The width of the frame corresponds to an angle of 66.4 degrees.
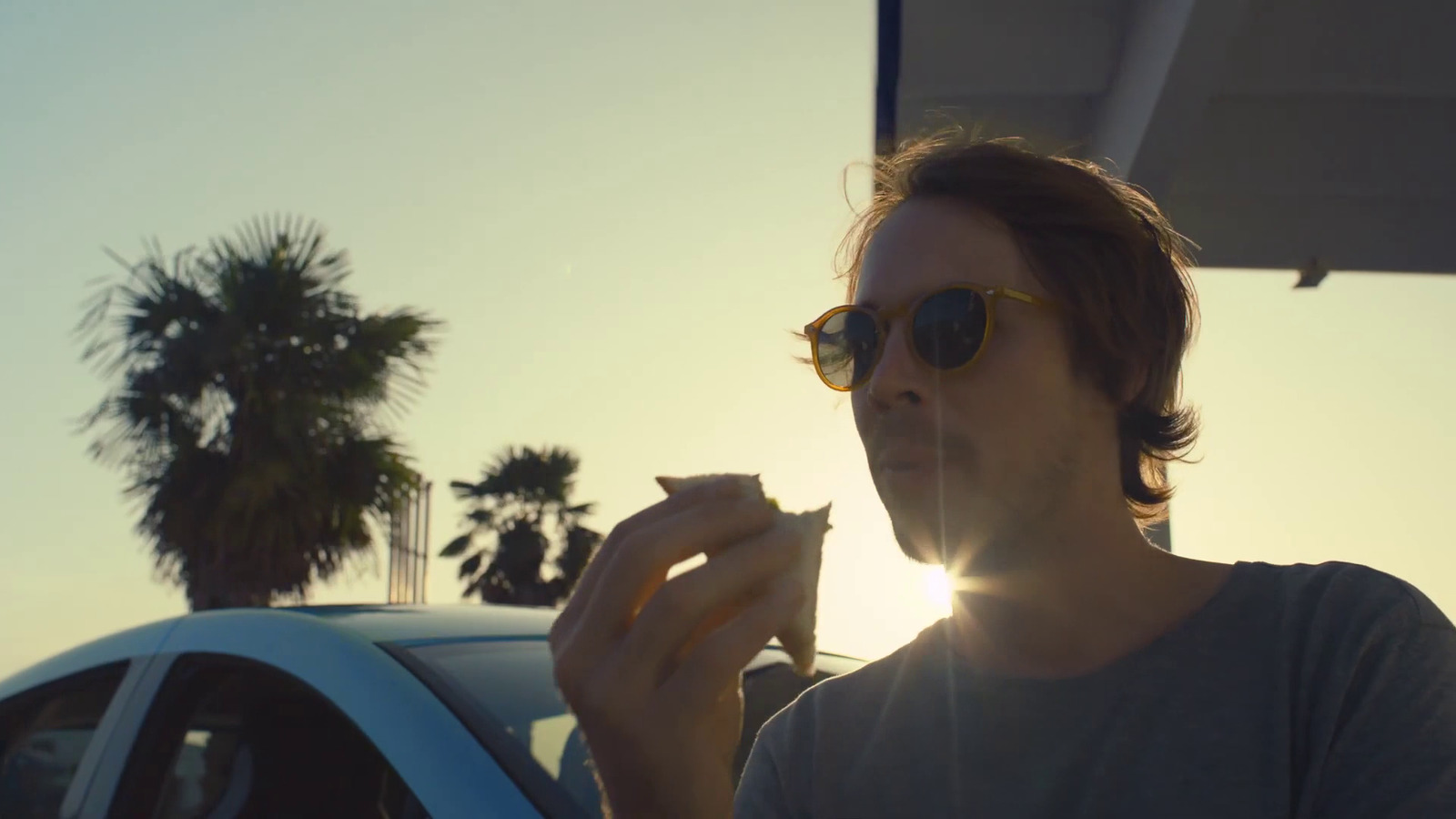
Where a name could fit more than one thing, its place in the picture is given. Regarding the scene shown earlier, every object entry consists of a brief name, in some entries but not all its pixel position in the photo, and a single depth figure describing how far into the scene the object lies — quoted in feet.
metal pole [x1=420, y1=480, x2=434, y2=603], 61.62
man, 3.96
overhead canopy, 11.92
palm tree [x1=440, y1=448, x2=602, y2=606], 80.38
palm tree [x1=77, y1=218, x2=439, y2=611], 43.57
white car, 7.18
